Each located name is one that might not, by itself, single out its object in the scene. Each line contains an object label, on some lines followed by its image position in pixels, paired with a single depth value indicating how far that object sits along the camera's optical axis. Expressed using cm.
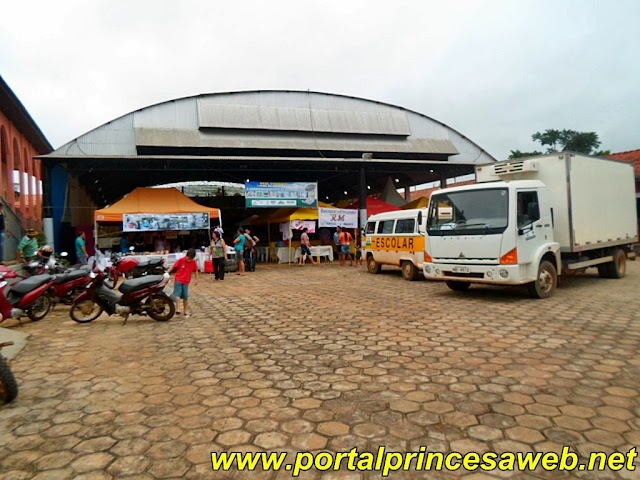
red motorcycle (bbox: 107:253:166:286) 798
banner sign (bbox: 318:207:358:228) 1780
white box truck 723
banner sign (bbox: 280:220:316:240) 1762
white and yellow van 1069
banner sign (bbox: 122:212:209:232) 1492
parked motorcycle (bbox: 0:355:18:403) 341
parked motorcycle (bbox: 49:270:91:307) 786
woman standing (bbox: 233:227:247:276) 1438
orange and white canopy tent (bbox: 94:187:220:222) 1480
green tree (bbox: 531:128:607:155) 2972
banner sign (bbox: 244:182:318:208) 1703
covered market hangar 1619
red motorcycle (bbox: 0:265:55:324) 641
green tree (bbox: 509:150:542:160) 3113
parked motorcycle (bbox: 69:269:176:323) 665
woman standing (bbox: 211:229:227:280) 1260
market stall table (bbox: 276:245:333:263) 1823
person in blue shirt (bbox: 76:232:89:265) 1368
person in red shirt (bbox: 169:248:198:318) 688
